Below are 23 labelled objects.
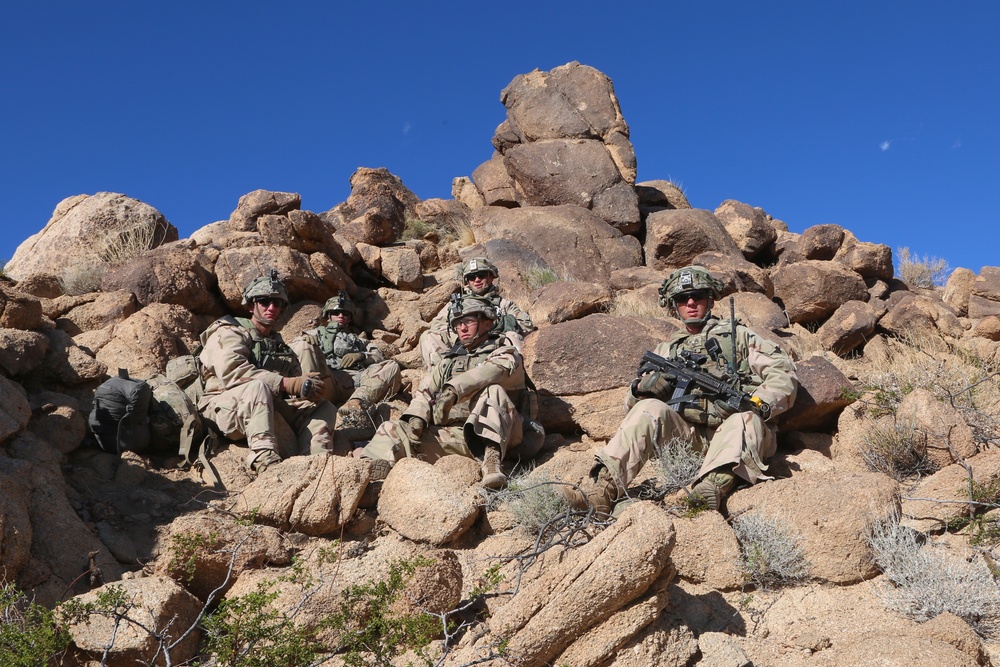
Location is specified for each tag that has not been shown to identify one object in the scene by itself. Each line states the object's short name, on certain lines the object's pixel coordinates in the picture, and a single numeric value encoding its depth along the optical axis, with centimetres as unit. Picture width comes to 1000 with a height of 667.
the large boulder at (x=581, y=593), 408
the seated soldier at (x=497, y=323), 816
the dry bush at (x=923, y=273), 1337
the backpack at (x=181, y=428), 670
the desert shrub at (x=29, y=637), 372
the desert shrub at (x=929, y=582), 450
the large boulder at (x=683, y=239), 1230
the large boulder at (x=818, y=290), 1061
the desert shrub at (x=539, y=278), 1098
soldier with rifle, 584
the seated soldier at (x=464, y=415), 656
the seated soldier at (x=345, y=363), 788
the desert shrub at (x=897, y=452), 641
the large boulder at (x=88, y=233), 1098
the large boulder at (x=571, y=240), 1220
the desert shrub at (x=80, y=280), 960
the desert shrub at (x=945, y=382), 666
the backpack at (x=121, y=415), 664
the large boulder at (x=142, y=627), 414
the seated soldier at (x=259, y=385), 674
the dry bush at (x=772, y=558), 504
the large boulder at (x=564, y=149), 1371
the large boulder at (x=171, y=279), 934
